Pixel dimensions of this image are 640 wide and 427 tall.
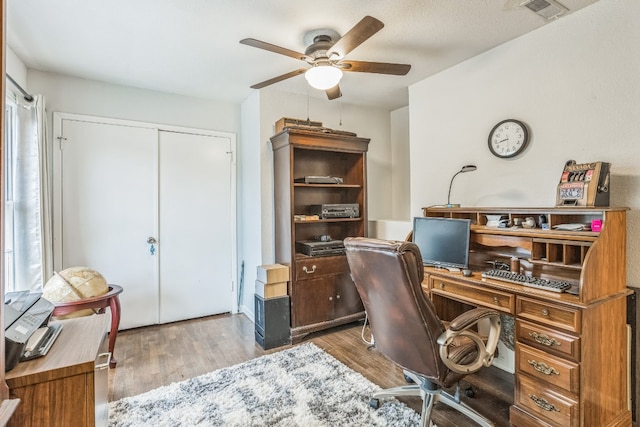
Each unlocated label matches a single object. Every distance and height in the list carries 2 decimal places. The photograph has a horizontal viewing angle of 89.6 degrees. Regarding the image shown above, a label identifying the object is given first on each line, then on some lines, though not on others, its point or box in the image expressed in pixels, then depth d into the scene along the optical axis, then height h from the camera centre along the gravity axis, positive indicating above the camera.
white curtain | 2.58 +0.08
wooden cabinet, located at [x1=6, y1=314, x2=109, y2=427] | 1.09 -0.62
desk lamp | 2.58 +0.29
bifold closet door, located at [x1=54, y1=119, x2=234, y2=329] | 3.23 -0.05
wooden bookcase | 3.21 -0.11
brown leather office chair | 1.61 -0.62
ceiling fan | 2.01 +1.03
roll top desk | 1.66 -0.63
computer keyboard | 1.80 -0.43
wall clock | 2.46 +0.56
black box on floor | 3.00 -1.06
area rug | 1.95 -1.27
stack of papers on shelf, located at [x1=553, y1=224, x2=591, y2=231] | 1.86 -0.11
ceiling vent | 2.01 +1.29
